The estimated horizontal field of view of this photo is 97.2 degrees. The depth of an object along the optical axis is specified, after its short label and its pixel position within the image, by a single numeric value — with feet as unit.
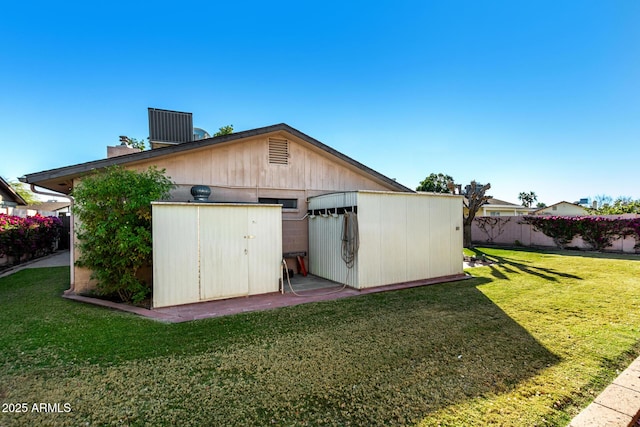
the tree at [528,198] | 184.14
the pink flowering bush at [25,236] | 32.91
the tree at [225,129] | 83.10
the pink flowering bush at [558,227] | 47.42
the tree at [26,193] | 101.25
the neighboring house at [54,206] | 106.22
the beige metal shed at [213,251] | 18.40
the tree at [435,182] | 120.98
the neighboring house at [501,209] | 86.84
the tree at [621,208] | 67.34
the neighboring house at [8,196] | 53.83
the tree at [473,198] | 47.67
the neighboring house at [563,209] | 99.32
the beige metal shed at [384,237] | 22.67
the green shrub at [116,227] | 18.33
